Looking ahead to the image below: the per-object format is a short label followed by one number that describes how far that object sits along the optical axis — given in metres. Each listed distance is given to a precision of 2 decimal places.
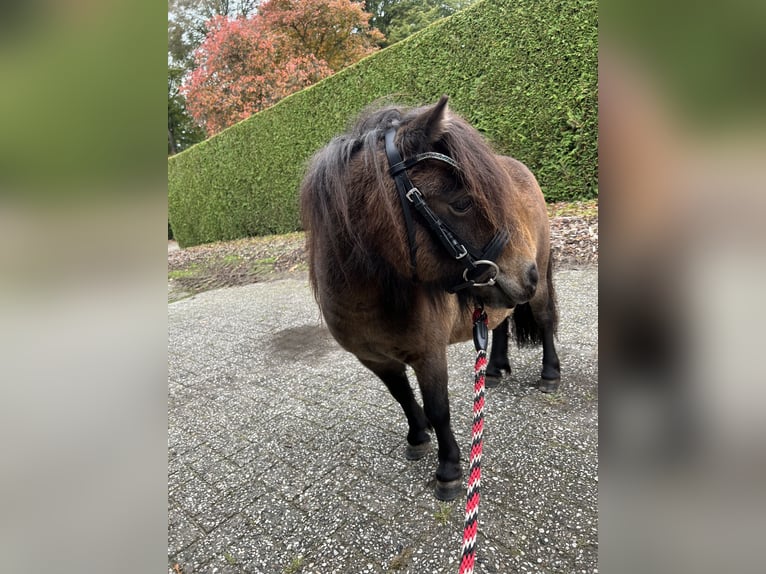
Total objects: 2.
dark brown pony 1.58
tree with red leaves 14.09
